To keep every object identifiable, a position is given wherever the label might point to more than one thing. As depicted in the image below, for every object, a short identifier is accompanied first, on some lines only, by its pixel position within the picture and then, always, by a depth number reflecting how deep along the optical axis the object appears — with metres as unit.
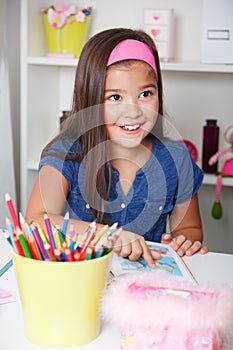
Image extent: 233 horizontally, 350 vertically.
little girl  1.32
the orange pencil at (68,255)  0.73
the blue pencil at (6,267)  1.02
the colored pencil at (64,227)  0.78
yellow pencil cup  0.74
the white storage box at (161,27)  2.06
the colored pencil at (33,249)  0.75
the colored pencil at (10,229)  0.76
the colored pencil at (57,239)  0.76
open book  1.02
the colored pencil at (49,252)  0.73
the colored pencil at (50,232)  0.75
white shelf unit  2.07
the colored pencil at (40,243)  0.75
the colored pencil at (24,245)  0.75
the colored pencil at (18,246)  0.75
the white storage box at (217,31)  2.00
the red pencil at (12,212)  0.76
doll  2.05
